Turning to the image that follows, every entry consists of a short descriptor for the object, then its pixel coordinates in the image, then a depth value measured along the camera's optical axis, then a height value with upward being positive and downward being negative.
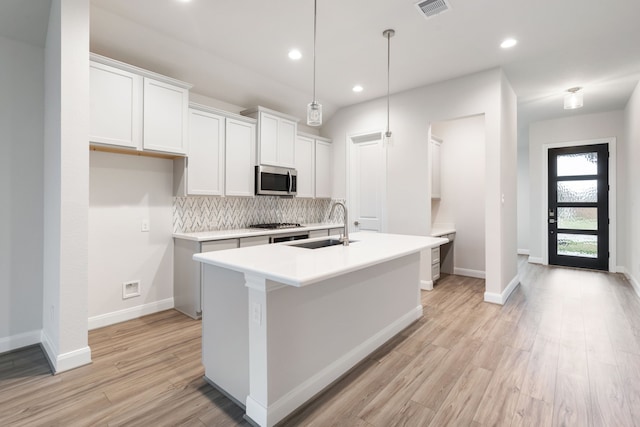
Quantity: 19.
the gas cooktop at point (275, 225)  4.30 -0.16
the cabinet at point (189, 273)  3.26 -0.65
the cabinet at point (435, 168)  5.21 +0.78
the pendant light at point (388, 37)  3.02 +1.77
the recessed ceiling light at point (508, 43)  3.16 +1.76
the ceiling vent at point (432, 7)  2.55 +1.74
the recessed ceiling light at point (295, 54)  3.45 +1.81
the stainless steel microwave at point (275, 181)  4.16 +0.47
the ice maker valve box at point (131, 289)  3.27 -0.80
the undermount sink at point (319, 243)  2.77 -0.27
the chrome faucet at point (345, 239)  2.64 -0.21
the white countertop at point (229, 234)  3.26 -0.22
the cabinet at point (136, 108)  2.75 +1.02
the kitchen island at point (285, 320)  1.69 -0.68
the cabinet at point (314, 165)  4.94 +0.81
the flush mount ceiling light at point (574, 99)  4.25 +1.59
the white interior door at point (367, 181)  4.95 +0.54
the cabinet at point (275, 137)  4.17 +1.09
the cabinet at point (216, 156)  3.51 +0.70
